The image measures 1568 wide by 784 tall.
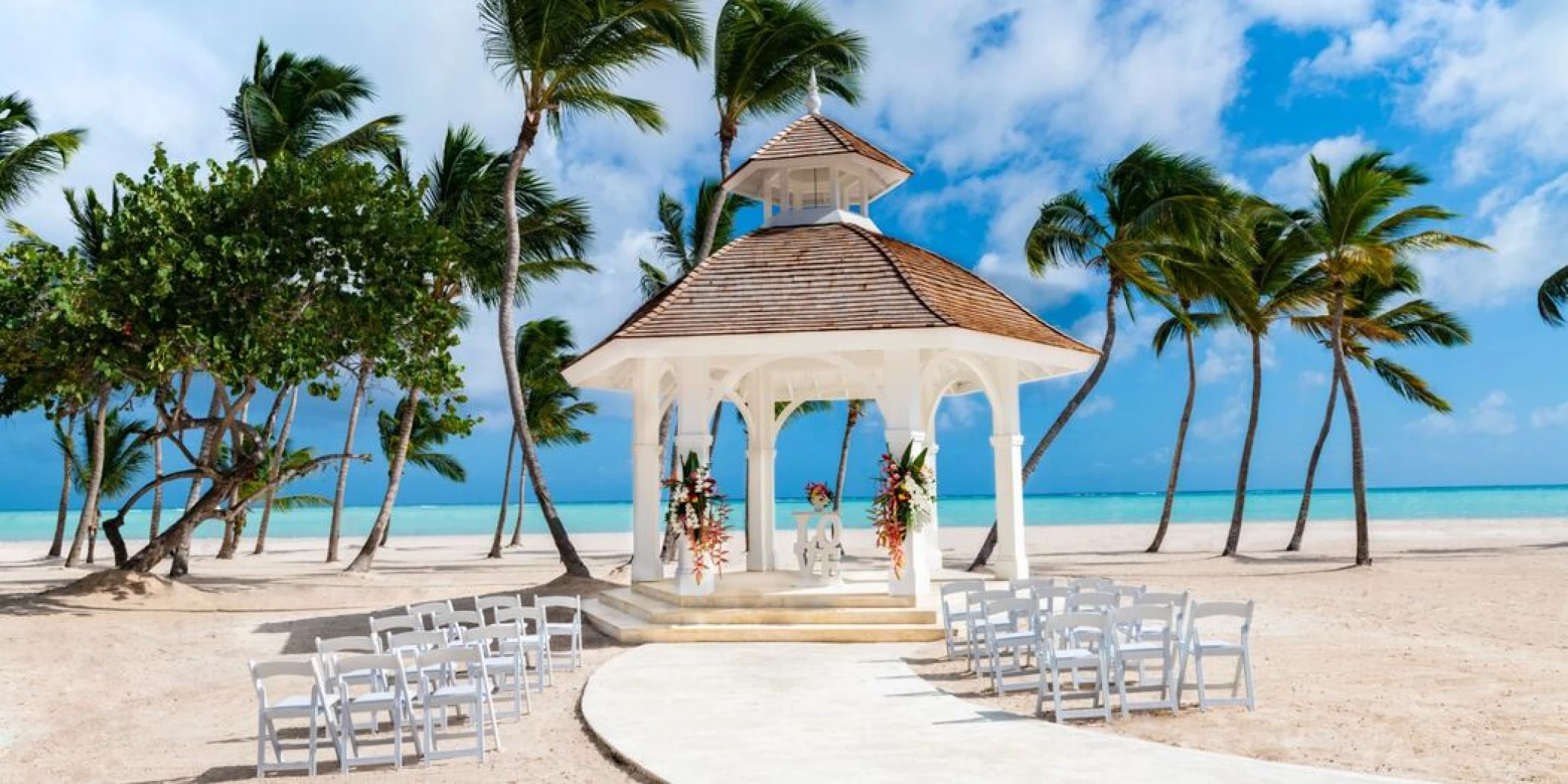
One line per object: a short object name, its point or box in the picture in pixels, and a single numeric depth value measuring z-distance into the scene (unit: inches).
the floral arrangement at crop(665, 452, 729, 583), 543.5
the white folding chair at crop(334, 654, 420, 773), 291.0
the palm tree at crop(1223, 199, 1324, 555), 1007.6
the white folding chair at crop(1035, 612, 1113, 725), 316.2
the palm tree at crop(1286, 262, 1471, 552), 1173.1
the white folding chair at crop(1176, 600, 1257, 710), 331.6
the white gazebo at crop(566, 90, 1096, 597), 530.6
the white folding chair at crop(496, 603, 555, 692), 398.9
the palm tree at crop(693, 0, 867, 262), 917.2
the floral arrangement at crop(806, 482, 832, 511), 581.6
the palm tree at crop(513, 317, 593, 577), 1477.6
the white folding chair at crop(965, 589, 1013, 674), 395.1
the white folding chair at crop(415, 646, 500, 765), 297.5
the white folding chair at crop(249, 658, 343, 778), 291.4
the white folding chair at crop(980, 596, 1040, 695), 366.3
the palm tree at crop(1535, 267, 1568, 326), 1138.0
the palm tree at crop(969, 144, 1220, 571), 946.1
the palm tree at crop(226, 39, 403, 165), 949.8
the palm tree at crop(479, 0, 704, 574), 791.7
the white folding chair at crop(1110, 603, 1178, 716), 323.0
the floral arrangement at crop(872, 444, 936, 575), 522.6
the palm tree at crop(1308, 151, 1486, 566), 914.7
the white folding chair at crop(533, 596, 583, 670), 441.7
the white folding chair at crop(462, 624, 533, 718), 348.5
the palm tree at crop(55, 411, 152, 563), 1323.8
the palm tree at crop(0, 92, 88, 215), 931.3
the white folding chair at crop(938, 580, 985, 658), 438.0
